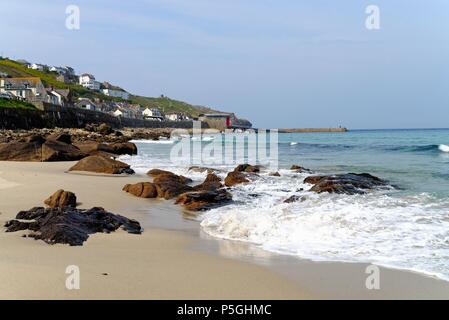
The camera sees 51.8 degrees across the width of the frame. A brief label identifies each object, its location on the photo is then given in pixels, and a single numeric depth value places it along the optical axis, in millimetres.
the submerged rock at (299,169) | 18341
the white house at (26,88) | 77331
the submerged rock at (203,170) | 18053
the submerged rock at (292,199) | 10588
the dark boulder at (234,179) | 14203
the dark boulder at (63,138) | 24808
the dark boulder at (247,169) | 17619
